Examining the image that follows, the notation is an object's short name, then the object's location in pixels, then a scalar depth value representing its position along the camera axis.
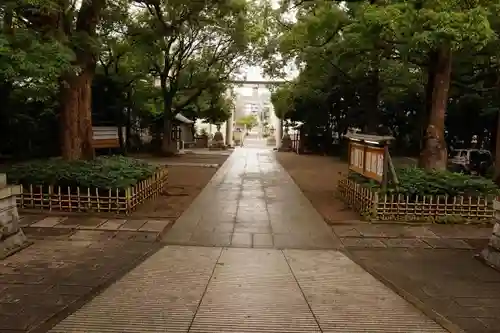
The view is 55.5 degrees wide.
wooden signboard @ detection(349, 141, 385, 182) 9.80
